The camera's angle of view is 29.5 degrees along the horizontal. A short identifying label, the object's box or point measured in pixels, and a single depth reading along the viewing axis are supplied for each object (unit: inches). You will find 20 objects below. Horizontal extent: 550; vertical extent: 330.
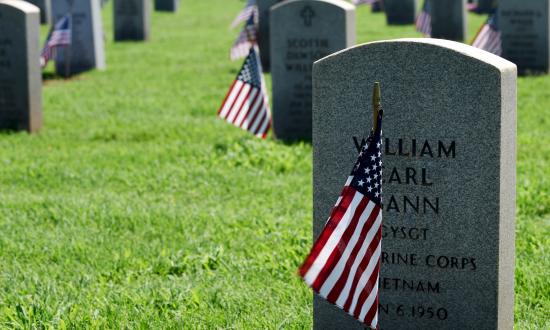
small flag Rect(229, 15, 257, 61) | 594.5
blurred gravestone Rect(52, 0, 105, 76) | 644.7
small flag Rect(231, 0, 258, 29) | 625.6
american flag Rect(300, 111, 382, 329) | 162.2
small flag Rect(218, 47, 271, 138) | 377.7
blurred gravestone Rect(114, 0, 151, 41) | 868.6
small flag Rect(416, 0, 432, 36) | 721.6
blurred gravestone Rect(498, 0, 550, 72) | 562.9
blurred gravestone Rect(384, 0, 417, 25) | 952.3
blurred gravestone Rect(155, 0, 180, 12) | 1213.1
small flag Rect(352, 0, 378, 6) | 927.4
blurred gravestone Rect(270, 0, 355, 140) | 398.0
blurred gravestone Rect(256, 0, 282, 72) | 618.8
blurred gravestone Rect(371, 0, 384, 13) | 1126.7
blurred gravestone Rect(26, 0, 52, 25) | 1009.5
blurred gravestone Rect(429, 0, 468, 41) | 763.4
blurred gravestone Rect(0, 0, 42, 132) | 428.5
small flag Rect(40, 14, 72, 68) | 579.8
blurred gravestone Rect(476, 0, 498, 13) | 1042.1
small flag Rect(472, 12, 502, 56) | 544.1
